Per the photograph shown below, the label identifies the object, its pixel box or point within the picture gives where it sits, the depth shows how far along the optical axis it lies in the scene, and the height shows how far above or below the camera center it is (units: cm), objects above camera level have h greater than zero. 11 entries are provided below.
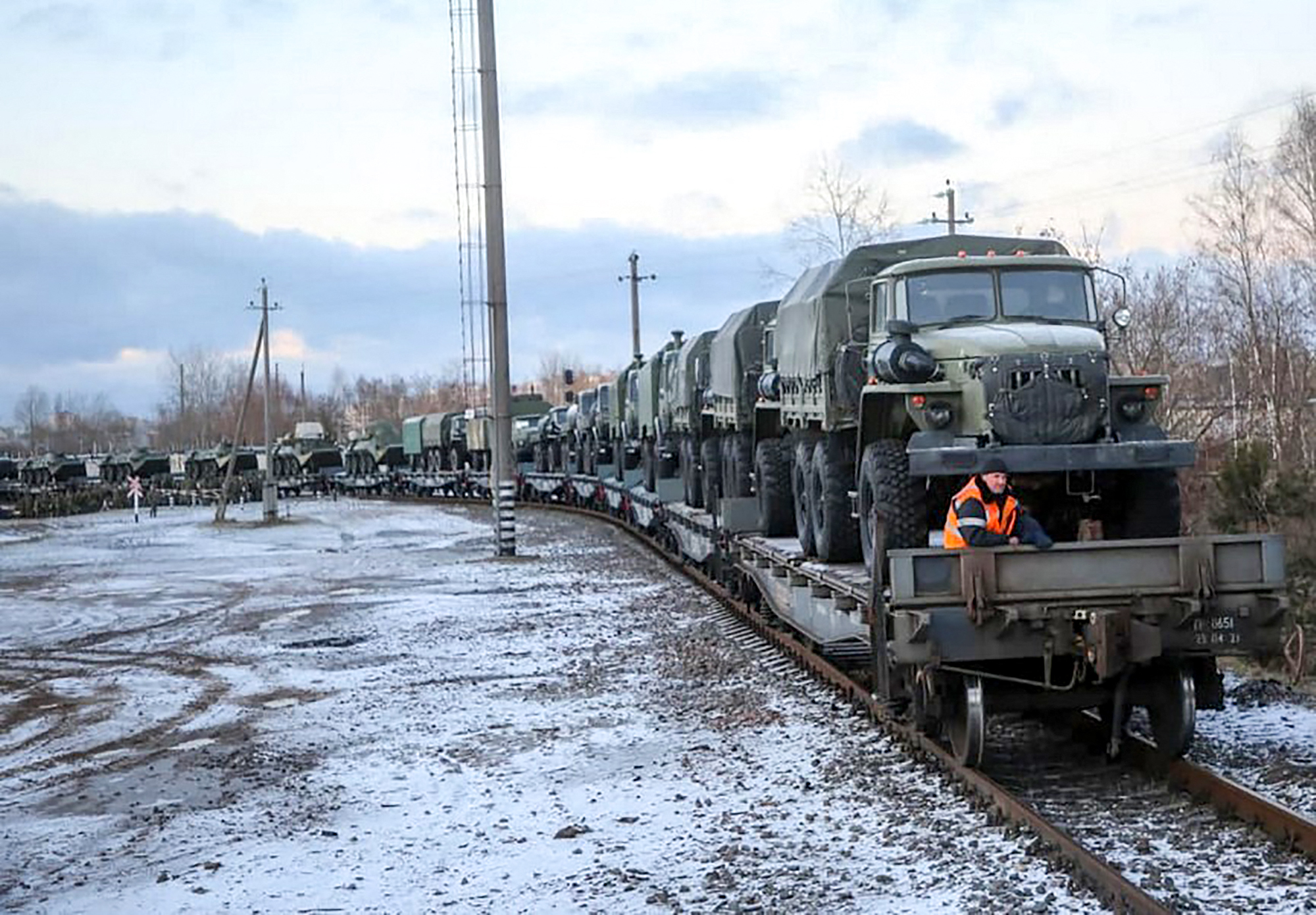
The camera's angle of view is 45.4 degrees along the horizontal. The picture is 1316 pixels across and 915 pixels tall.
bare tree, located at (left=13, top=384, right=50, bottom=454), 14012 +458
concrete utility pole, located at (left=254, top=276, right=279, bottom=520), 4362 -93
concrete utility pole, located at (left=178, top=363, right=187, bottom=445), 11275 +404
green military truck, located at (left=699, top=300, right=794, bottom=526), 1711 +62
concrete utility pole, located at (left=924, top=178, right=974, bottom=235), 4016 +592
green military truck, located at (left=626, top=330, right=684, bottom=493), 2497 +59
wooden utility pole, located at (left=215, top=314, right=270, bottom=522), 4344 +0
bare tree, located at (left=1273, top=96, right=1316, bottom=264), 3575 +620
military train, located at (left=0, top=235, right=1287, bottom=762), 811 -45
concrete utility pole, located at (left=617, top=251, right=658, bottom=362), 5059 +514
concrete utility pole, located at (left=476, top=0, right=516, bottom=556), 2775 +366
